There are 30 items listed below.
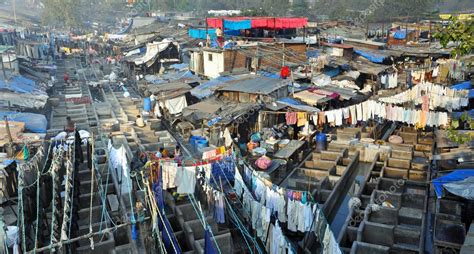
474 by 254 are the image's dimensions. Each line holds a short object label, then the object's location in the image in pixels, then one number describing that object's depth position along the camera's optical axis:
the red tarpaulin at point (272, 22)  34.62
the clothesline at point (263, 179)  12.66
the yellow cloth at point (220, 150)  15.48
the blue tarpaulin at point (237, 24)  33.22
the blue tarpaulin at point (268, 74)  25.20
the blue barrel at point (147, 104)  26.23
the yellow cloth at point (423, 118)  20.41
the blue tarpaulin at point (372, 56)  34.07
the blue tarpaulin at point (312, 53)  33.17
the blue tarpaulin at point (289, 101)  20.92
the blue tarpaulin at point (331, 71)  30.30
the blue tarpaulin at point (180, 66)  33.34
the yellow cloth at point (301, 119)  20.35
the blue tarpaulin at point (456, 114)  19.39
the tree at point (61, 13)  76.06
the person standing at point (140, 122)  23.53
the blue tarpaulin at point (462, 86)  24.51
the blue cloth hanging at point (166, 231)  11.23
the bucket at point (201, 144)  19.75
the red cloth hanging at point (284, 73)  24.31
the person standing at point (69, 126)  20.97
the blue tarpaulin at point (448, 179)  13.04
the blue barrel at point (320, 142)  20.88
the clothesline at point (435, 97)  22.69
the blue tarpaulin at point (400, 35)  45.76
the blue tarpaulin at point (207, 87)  23.58
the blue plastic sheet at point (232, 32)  34.97
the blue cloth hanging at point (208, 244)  9.75
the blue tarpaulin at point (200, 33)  34.96
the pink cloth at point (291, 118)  20.12
